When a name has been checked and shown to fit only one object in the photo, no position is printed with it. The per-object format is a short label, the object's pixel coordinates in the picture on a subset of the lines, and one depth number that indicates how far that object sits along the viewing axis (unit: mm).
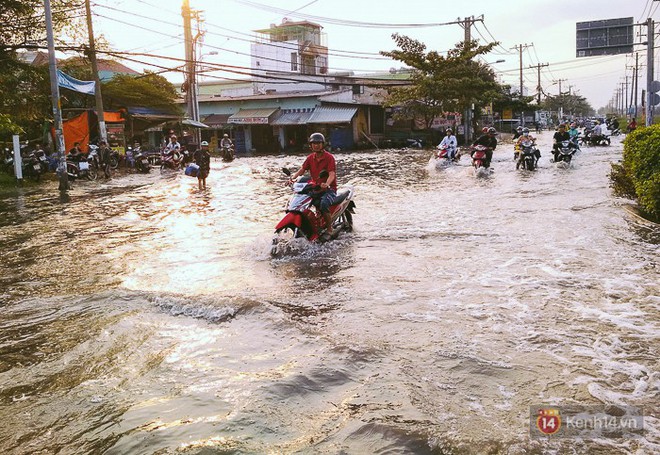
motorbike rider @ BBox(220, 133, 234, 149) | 30375
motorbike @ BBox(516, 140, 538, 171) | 18906
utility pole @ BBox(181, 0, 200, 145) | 25781
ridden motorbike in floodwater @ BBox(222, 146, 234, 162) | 30109
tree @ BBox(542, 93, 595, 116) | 100250
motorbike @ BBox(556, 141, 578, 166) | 19438
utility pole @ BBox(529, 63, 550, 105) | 77562
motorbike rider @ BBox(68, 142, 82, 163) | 20489
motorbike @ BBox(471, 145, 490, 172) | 18641
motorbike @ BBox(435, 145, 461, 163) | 22719
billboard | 30625
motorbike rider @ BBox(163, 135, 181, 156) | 24080
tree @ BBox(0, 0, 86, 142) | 18994
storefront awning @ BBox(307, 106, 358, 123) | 38312
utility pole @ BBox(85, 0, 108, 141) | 21719
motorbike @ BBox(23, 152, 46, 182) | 19203
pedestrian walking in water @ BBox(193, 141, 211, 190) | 16812
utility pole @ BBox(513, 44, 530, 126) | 62094
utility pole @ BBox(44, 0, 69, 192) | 16422
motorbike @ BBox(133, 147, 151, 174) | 23344
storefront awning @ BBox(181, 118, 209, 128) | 27916
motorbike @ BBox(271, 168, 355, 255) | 7605
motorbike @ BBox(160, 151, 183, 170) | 24047
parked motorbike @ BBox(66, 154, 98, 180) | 19770
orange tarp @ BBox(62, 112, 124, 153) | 22297
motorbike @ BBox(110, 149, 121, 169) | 22523
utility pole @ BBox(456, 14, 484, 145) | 37500
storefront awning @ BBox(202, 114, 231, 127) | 41500
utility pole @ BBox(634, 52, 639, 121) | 73156
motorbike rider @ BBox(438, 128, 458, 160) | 22719
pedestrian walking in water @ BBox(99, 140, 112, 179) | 21172
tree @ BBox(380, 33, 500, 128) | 36438
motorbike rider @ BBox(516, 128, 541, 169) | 19156
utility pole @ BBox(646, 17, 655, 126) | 27016
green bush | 8705
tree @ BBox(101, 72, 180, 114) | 27109
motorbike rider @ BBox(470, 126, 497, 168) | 18656
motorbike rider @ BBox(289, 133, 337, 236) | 8031
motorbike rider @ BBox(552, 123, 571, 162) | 19662
